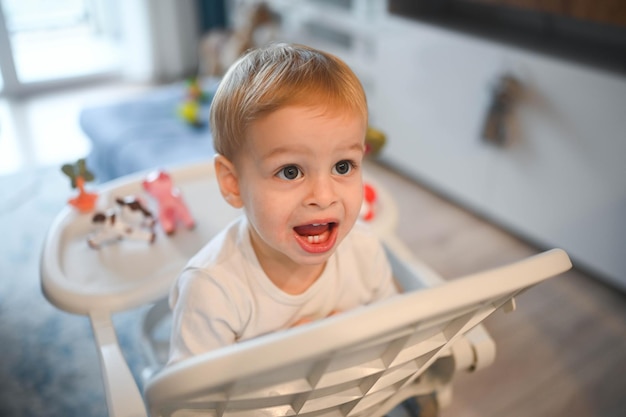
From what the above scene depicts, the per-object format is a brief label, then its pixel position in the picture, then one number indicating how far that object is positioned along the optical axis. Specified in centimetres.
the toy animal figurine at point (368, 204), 102
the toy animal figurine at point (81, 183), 96
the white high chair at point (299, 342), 38
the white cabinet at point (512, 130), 134
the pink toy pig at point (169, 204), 99
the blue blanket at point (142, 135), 160
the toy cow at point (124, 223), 92
